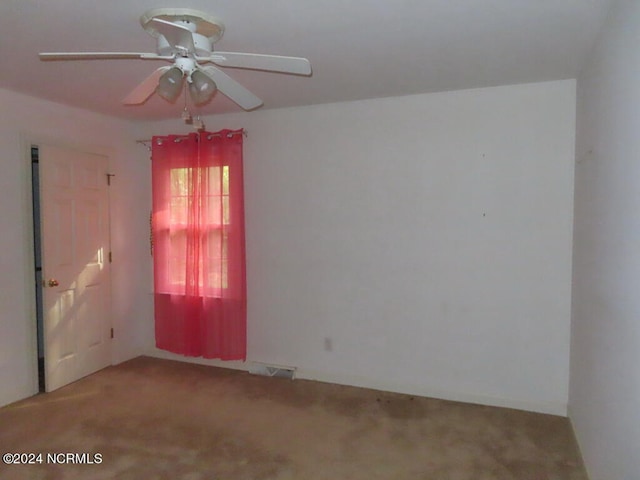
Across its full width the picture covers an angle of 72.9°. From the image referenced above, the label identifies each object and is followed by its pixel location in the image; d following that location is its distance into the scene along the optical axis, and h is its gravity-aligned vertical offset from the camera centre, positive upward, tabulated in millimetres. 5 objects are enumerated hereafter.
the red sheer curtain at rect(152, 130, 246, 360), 3941 -170
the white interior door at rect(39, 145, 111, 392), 3547 -340
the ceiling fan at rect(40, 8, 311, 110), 1809 +721
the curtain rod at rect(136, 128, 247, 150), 3924 +831
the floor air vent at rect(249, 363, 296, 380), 3924 -1344
